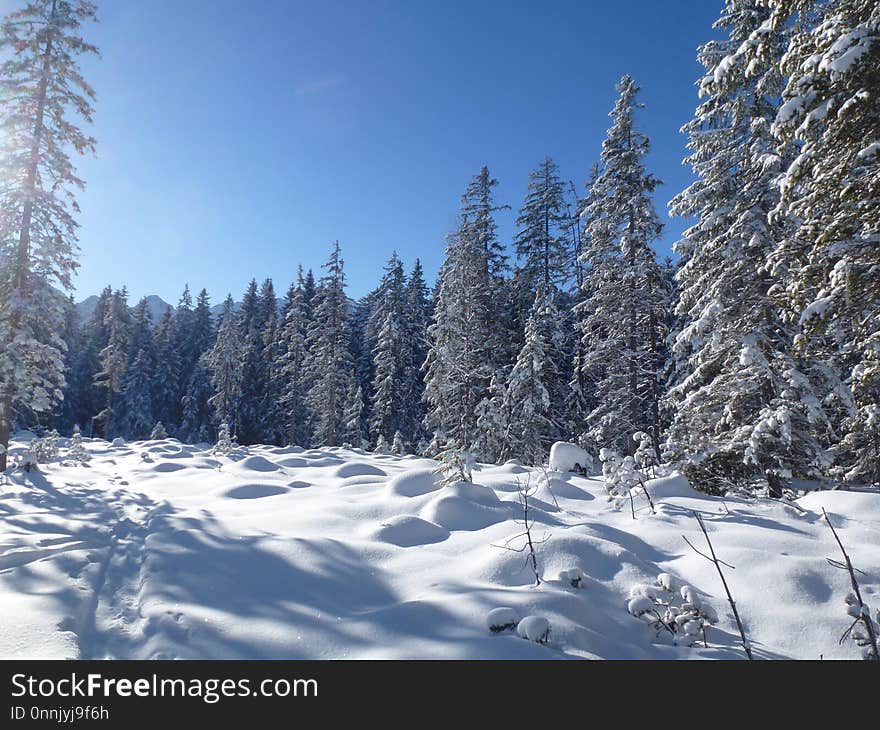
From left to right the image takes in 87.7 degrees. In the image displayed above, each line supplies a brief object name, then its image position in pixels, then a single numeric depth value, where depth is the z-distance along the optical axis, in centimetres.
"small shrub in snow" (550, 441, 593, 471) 1076
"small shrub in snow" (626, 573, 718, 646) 388
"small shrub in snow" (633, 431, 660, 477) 895
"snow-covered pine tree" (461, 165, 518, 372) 2378
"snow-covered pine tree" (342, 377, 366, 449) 3412
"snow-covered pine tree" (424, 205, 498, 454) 2244
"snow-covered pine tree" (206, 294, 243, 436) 4300
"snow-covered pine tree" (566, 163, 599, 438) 2122
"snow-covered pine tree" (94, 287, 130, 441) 4109
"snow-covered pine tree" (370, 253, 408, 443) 3275
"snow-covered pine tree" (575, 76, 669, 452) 1825
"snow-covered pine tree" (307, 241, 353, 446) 3356
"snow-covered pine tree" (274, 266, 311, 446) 3928
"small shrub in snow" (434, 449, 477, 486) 903
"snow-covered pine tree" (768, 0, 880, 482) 556
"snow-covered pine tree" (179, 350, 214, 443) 4822
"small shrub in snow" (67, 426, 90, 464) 1667
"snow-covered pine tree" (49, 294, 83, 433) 4947
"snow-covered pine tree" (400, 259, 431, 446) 3434
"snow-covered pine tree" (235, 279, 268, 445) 4522
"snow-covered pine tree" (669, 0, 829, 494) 1005
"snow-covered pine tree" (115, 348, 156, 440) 4844
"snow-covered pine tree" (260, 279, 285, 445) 4366
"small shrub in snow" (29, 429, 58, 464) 1501
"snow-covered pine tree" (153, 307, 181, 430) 5088
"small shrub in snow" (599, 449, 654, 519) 747
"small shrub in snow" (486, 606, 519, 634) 368
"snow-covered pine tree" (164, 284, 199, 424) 5159
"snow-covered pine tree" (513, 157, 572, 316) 2467
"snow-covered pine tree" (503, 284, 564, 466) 2006
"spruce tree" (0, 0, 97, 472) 1352
